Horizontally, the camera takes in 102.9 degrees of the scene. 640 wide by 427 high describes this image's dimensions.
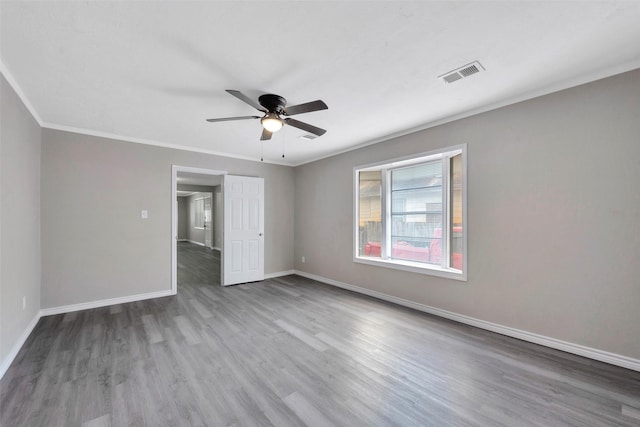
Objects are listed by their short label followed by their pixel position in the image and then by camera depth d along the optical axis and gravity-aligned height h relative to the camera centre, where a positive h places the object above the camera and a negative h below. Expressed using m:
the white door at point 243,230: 4.95 -0.33
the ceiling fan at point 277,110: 2.25 +0.96
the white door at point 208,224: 9.91 -0.42
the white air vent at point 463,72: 2.16 +1.25
